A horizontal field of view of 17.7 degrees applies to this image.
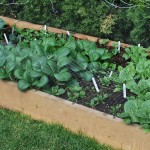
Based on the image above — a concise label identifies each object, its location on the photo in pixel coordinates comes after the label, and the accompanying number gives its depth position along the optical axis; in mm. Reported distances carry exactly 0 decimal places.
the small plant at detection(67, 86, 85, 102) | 4664
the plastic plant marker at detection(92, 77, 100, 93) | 4805
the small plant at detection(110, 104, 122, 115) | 4402
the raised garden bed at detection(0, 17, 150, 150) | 4227
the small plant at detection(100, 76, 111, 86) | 4867
